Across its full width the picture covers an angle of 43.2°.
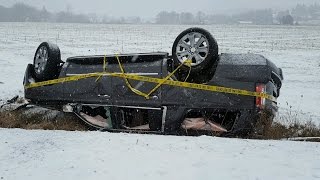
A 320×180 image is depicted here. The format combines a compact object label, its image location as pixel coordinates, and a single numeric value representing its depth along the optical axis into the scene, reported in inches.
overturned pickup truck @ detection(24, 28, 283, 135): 225.9
